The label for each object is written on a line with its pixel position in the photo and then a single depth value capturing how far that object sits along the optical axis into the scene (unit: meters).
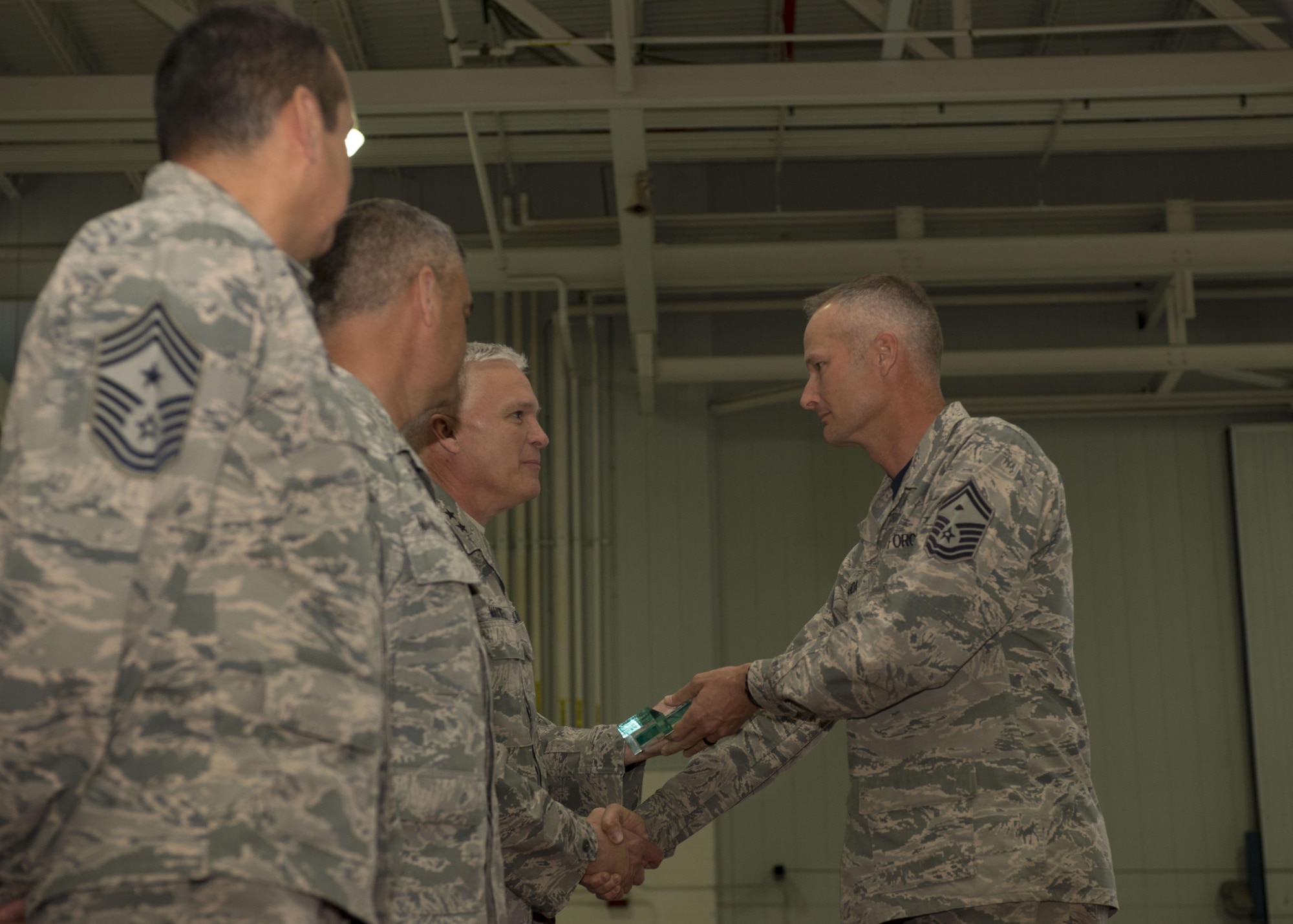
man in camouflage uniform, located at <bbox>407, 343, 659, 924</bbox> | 2.44
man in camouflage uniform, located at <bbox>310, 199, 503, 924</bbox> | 1.56
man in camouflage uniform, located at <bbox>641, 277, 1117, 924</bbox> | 2.36
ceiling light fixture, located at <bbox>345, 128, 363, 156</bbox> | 4.28
